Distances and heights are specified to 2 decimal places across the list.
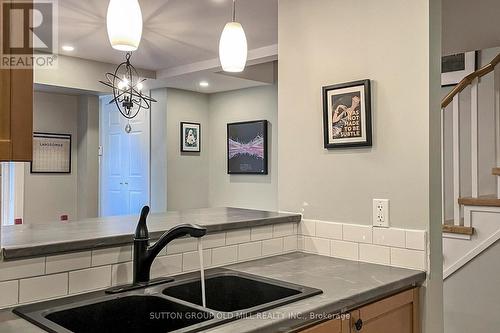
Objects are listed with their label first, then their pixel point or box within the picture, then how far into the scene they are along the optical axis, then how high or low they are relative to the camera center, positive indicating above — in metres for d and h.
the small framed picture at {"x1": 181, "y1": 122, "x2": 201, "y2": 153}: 5.80 +0.44
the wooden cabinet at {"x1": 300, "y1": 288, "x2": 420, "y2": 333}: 1.37 -0.50
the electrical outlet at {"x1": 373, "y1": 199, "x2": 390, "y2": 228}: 1.85 -0.18
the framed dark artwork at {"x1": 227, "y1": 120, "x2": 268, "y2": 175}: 5.49 +0.29
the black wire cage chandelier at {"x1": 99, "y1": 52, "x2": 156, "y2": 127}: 3.71 +0.87
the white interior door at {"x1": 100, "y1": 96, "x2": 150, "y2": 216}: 5.90 +0.11
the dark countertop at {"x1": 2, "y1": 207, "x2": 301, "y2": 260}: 1.27 -0.21
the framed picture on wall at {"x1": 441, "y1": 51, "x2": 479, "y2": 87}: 4.22 +1.00
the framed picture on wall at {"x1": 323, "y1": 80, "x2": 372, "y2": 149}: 1.90 +0.24
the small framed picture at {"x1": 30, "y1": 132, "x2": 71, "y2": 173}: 4.80 +0.19
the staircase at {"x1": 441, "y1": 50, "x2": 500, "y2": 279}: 3.10 -0.31
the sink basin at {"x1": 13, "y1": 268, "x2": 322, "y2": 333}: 1.20 -0.41
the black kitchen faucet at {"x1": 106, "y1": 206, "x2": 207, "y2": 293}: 1.42 -0.24
